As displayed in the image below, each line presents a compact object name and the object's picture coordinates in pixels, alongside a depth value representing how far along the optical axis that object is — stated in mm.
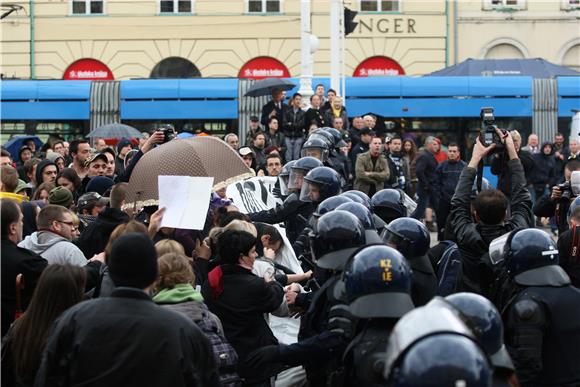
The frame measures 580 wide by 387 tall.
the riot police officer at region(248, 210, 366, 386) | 7614
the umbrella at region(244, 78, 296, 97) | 31147
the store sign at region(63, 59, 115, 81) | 53078
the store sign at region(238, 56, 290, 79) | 52676
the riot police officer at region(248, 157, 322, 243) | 12840
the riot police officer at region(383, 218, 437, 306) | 8551
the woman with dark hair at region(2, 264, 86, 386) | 7111
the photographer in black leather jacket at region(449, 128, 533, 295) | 9771
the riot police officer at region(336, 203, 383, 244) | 8682
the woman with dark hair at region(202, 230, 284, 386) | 8907
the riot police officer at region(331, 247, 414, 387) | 6404
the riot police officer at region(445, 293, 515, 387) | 5656
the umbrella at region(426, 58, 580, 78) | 40636
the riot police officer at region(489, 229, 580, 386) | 7478
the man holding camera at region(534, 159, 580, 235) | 13385
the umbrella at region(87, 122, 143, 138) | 30456
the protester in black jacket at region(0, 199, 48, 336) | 8468
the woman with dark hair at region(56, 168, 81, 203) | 14600
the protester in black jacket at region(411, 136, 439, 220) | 24926
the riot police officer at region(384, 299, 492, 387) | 4100
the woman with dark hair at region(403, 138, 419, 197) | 27272
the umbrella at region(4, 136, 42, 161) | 26141
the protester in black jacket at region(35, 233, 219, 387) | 6169
